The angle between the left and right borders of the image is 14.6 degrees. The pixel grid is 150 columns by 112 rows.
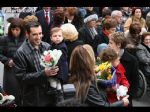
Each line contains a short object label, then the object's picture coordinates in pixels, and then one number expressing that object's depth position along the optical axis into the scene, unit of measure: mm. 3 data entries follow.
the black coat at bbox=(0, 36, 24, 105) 8157
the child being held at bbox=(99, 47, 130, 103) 7106
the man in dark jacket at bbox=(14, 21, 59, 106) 6418
